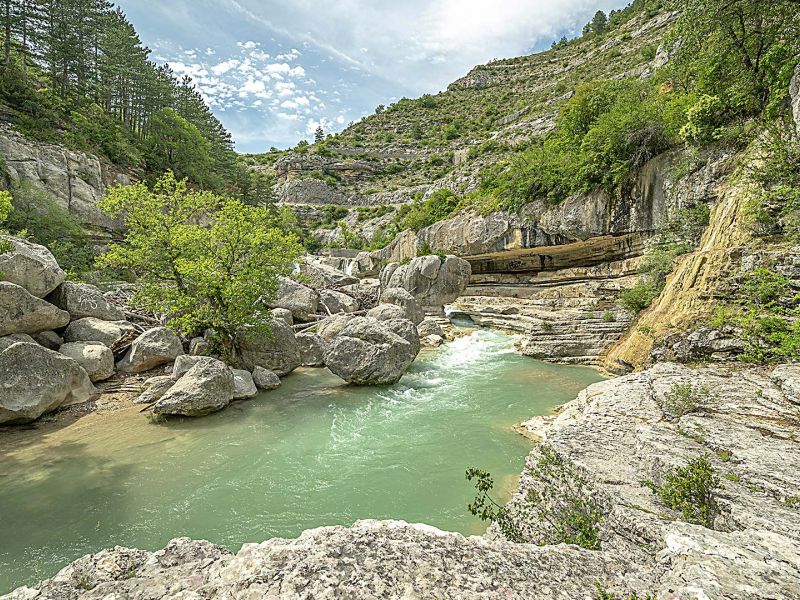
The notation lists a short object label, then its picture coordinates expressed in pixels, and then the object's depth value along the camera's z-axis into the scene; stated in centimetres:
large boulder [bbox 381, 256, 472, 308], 2830
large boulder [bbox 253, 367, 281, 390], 1182
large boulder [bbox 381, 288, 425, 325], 2184
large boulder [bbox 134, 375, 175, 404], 1009
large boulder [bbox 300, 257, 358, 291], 3119
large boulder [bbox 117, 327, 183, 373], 1208
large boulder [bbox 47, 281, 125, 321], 1198
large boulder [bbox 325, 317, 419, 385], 1204
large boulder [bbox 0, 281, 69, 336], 955
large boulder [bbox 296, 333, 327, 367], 1441
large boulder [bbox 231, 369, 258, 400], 1082
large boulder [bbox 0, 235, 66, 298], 1031
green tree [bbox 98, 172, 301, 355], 1172
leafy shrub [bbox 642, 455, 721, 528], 326
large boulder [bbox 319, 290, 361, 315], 2167
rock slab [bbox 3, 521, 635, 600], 223
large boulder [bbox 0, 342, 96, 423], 809
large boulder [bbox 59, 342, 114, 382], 1090
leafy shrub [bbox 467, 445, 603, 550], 362
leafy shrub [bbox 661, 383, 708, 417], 601
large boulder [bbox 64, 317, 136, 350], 1177
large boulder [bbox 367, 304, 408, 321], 1762
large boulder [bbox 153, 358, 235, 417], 925
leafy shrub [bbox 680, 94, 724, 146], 1489
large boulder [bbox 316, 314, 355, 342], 1591
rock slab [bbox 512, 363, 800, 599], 208
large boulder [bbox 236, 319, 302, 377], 1287
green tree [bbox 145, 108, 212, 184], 3734
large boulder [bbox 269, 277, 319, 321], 1884
